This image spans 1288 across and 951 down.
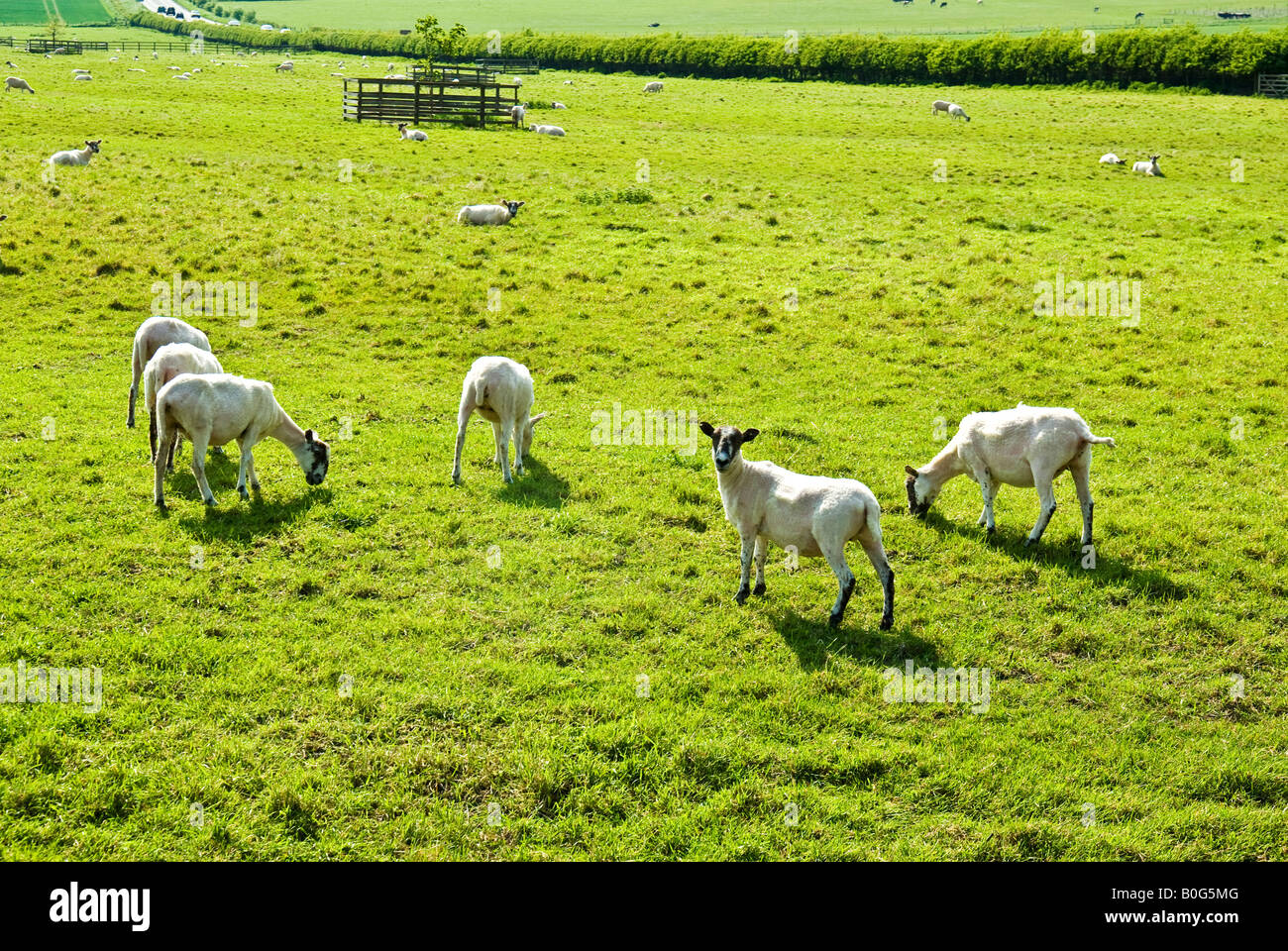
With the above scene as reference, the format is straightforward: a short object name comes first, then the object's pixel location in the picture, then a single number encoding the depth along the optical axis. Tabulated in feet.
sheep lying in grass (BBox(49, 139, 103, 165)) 101.71
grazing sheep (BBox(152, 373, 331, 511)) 37.42
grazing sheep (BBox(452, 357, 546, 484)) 42.09
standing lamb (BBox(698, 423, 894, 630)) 30.94
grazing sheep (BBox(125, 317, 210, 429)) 47.57
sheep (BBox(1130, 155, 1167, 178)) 123.65
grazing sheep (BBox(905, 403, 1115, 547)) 36.14
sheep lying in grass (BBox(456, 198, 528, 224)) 91.15
